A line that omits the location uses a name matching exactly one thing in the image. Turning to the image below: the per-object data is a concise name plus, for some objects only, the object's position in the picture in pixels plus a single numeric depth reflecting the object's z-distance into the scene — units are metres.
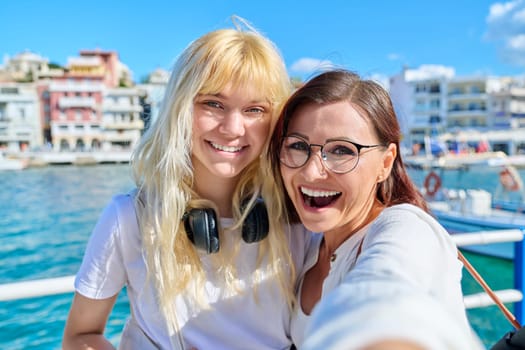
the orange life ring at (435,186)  12.50
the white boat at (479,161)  11.16
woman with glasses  0.50
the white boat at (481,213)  9.93
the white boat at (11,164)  39.84
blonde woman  1.45
